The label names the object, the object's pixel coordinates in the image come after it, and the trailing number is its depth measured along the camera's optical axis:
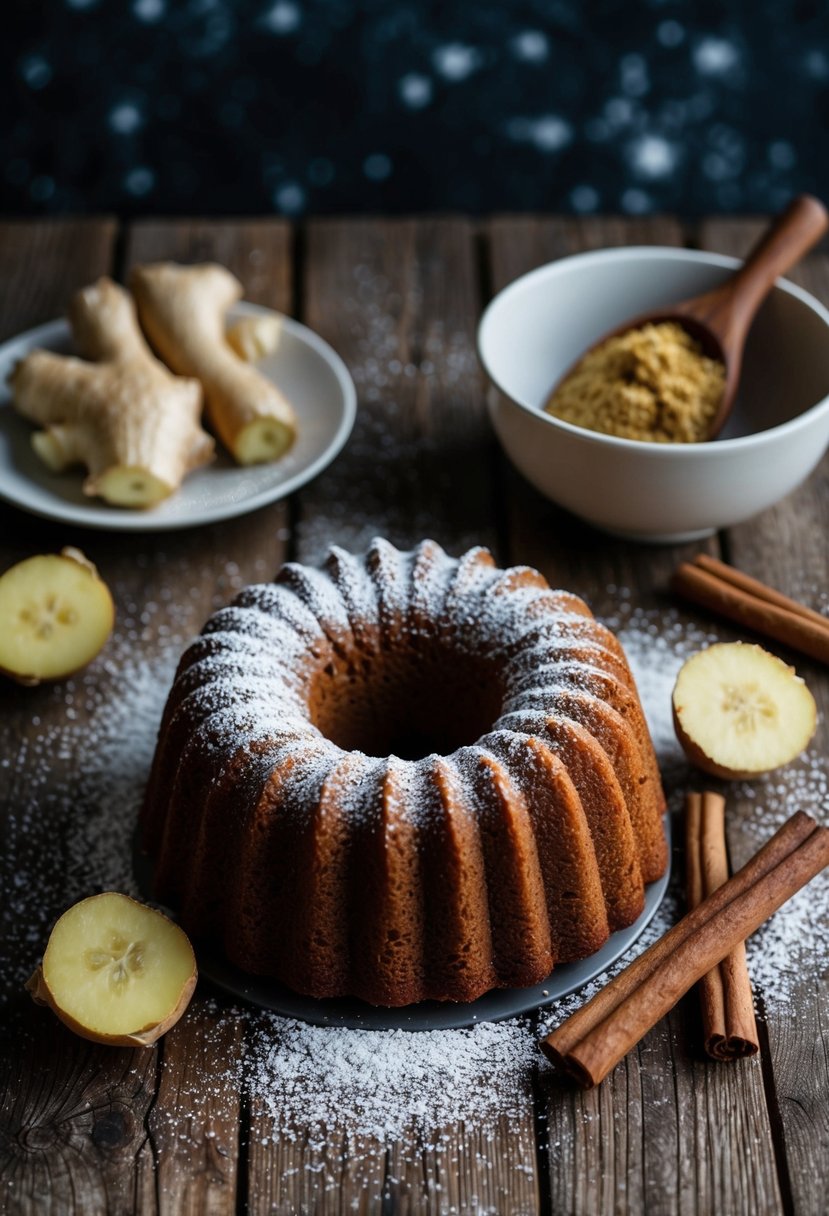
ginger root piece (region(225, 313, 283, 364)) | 1.90
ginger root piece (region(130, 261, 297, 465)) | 1.78
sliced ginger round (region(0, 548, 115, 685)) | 1.53
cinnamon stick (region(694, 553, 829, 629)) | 1.60
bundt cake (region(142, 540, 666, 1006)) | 1.17
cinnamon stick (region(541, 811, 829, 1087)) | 1.15
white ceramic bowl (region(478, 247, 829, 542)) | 1.58
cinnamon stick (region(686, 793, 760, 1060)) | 1.19
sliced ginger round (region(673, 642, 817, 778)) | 1.42
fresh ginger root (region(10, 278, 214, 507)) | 1.69
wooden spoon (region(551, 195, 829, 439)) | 1.72
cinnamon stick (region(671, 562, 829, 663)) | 1.58
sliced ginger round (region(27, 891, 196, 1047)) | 1.15
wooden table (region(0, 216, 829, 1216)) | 1.11
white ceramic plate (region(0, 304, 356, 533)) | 1.69
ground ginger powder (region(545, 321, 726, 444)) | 1.66
